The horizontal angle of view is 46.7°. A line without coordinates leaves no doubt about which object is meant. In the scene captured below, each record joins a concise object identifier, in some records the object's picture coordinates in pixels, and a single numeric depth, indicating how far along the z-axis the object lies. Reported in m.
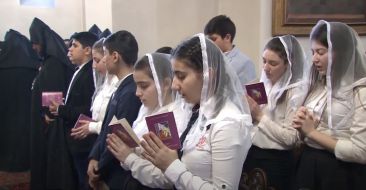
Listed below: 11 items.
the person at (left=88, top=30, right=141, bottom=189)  2.45
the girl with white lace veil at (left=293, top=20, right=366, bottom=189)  1.94
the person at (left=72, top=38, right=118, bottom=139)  3.02
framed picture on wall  4.28
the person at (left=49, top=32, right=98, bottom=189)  3.29
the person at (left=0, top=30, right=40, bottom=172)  4.85
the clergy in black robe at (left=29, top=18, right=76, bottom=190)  3.65
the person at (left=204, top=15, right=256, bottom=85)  3.55
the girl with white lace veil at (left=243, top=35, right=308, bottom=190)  2.25
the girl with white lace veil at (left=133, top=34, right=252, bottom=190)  1.60
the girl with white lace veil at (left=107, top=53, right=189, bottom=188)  2.06
